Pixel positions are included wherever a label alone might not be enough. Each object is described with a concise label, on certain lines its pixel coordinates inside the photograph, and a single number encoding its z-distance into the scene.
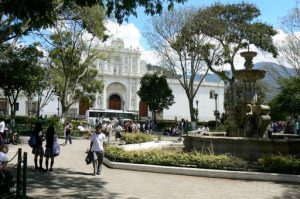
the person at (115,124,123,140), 21.07
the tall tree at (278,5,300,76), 28.10
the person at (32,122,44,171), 10.11
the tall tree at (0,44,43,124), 20.38
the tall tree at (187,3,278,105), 27.04
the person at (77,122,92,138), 23.85
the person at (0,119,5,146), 14.63
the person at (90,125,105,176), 9.62
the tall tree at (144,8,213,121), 27.06
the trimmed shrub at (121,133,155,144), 16.82
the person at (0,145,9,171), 6.82
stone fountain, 11.01
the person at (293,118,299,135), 16.73
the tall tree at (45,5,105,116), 17.82
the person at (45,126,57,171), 9.99
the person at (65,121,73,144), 18.39
